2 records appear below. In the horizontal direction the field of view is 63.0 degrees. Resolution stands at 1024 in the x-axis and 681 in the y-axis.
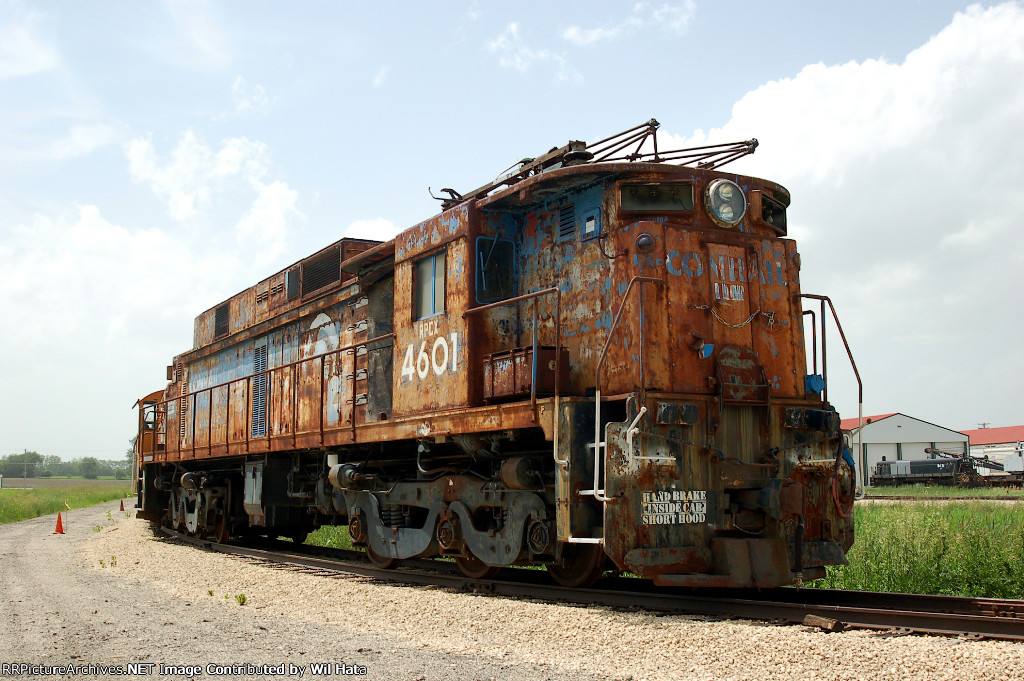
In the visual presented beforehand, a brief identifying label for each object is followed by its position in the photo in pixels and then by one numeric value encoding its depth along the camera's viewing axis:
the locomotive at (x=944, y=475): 38.50
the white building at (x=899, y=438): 56.50
